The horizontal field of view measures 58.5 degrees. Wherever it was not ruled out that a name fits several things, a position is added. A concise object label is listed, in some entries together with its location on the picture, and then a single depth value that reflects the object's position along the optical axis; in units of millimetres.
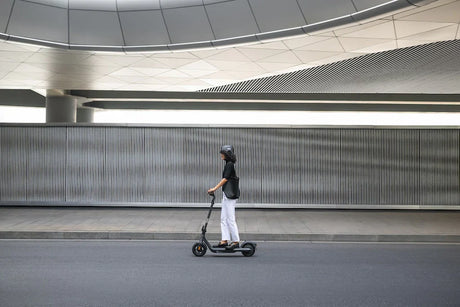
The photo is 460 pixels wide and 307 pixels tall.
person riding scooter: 7242
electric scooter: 7230
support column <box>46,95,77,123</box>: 18312
